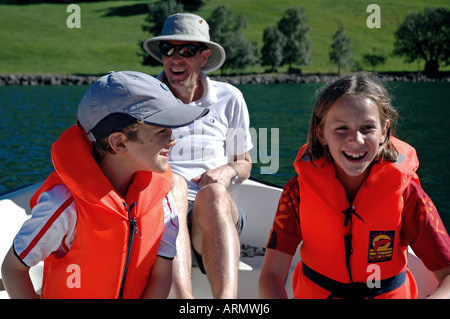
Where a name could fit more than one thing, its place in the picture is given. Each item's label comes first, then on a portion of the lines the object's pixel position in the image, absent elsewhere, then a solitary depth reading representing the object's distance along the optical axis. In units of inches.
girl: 78.6
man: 99.7
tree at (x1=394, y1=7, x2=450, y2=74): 1888.4
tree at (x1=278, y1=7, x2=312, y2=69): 1990.7
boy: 69.6
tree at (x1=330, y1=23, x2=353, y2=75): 1990.7
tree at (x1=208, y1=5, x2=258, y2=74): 1843.0
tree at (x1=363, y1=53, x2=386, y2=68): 2002.2
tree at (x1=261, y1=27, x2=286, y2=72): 1950.1
